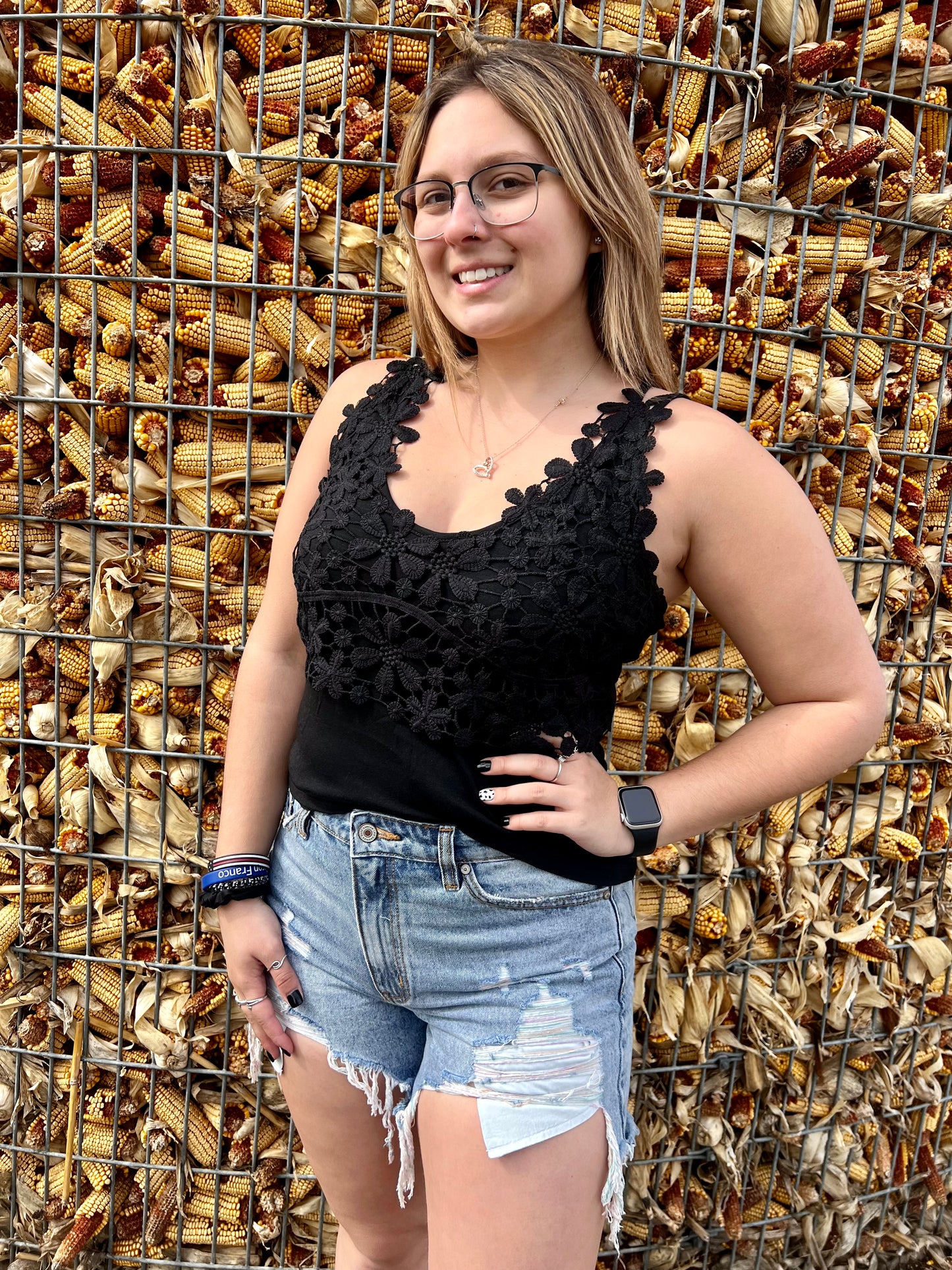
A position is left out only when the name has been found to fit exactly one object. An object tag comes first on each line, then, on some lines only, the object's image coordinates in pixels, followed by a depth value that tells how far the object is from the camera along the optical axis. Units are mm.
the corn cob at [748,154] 1734
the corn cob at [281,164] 1676
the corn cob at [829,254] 1789
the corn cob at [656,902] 1954
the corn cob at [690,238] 1737
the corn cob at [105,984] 1948
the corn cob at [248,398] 1749
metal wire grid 1701
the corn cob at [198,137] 1659
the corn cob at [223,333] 1735
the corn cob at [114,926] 1921
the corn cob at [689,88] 1688
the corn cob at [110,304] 1756
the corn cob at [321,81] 1659
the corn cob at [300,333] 1746
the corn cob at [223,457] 1771
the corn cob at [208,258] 1715
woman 1101
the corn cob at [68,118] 1695
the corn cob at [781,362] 1807
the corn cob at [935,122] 1806
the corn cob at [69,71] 1691
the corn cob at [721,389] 1790
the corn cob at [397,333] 1769
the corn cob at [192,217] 1709
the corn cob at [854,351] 1826
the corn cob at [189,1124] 1962
